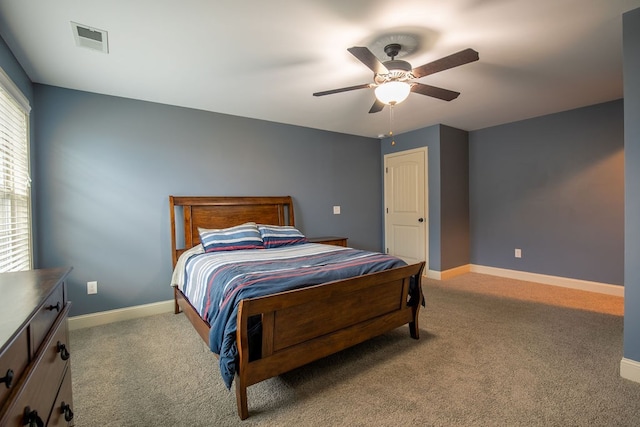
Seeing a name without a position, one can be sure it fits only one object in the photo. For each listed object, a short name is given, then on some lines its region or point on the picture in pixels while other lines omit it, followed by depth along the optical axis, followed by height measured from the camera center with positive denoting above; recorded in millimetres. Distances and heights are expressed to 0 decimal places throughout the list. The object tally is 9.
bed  1688 -738
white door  4695 -35
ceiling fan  1890 +895
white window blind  2102 +244
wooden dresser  772 -440
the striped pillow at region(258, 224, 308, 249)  3457 -351
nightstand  4039 -478
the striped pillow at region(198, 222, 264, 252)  3170 -336
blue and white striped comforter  1794 -486
